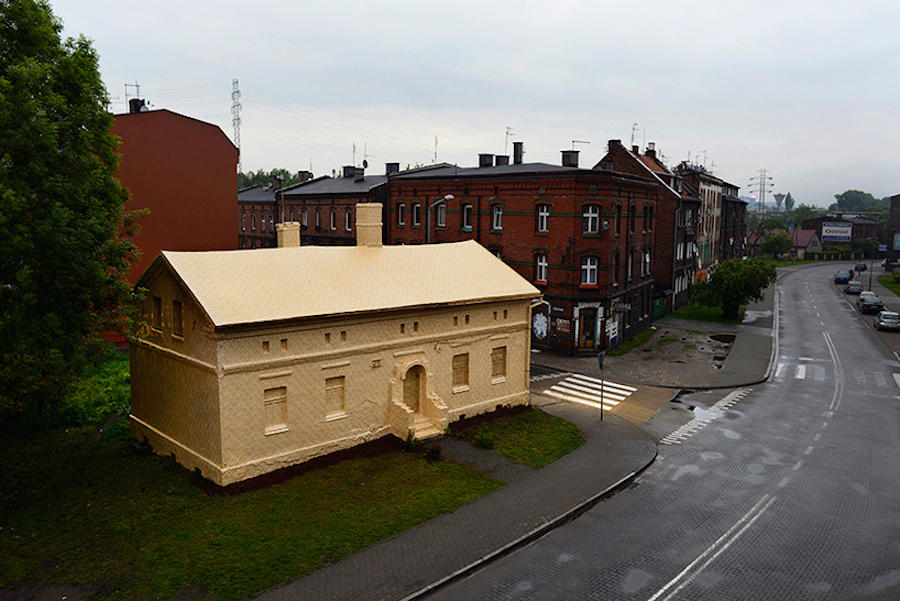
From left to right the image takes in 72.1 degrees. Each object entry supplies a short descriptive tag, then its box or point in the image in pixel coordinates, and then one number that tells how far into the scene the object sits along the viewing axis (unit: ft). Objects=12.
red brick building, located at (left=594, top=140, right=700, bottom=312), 159.53
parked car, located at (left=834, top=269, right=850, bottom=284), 250.16
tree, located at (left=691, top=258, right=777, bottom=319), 151.84
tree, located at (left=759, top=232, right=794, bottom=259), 375.98
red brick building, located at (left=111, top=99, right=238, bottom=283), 104.78
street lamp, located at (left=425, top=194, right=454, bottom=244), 134.62
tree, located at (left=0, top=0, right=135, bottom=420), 45.91
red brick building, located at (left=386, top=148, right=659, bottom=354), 118.11
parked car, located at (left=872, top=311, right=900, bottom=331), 148.05
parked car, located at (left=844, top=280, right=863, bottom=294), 216.54
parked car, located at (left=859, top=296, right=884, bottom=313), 174.29
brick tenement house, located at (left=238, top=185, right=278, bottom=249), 215.33
